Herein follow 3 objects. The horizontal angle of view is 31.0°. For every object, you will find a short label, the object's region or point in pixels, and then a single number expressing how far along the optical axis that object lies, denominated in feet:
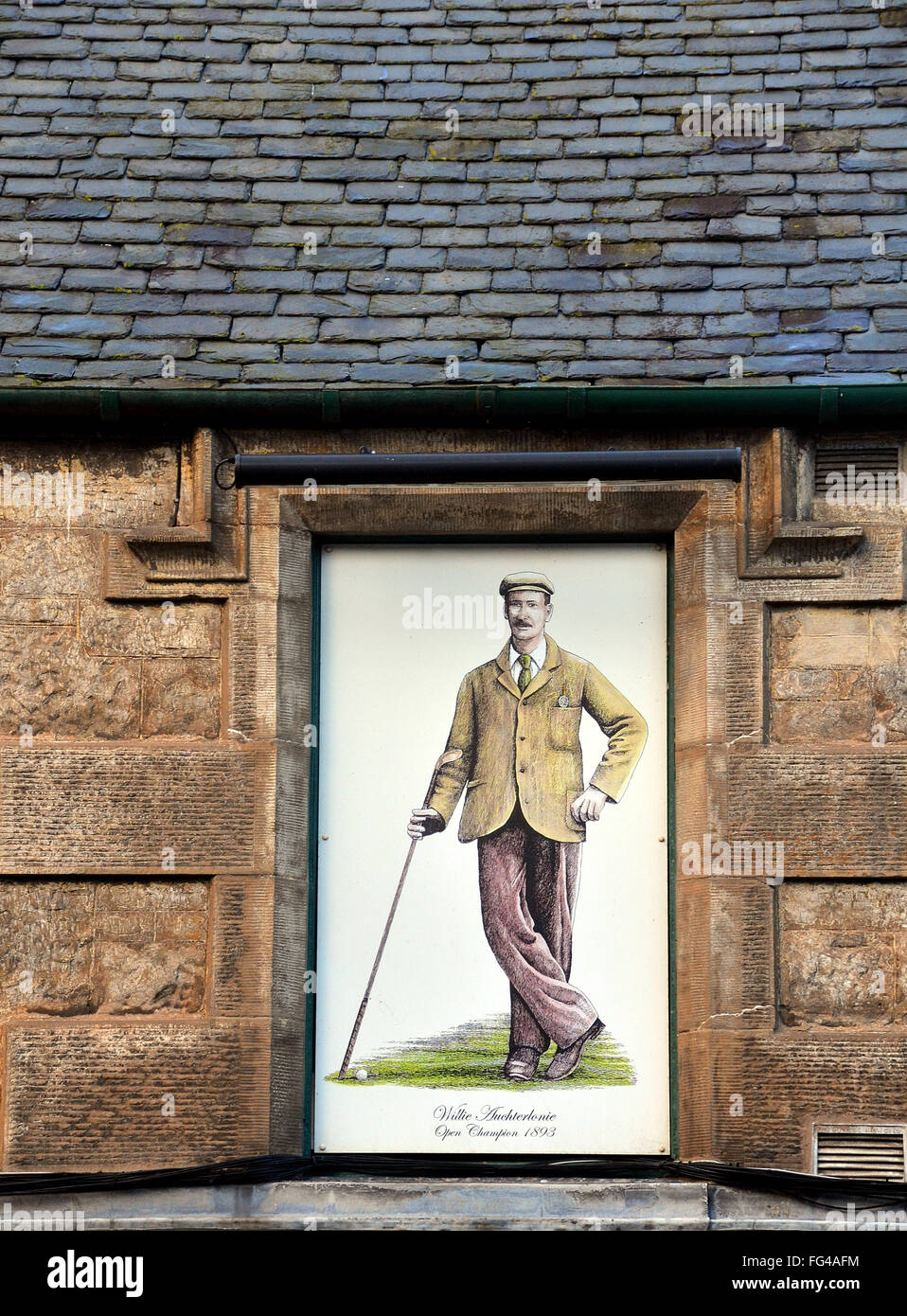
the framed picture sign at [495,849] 20.84
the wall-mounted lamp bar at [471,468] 20.58
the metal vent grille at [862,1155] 19.81
